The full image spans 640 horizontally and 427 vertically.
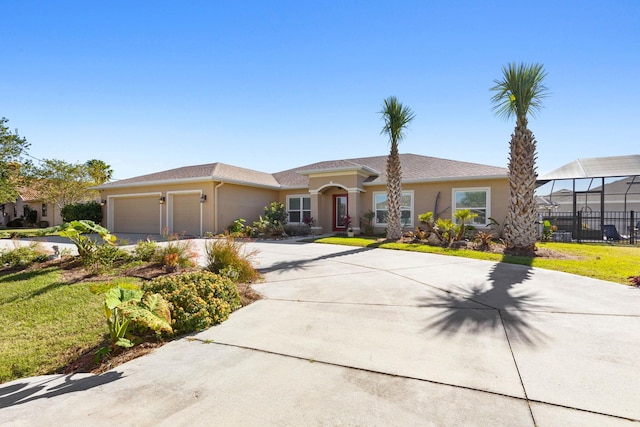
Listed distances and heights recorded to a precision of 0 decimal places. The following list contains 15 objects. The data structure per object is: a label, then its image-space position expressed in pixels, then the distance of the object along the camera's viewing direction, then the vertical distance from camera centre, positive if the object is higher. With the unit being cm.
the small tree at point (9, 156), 1866 +386
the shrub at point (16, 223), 3043 -104
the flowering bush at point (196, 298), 412 -129
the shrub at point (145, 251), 809 -104
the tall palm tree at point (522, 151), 1053 +219
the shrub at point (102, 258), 716 -110
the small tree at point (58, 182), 2635 +279
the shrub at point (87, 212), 2181 +4
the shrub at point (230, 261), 642 -106
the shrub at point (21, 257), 791 -118
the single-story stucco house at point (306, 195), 1582 +102
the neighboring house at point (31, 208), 2972 +39
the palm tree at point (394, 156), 1420 +271
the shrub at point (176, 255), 723 -106
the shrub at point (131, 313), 344 -122
